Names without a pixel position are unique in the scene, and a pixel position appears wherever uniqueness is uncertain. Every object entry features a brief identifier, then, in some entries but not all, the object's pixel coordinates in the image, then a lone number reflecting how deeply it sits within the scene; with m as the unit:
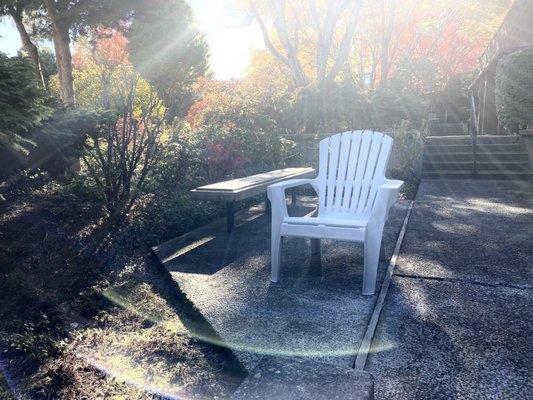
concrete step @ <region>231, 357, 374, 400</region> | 1.65
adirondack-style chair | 2.96
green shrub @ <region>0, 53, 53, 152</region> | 3.24
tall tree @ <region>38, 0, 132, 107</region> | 8.52
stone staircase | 8.50
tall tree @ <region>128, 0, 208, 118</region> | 19.45
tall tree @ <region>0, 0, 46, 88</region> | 9.32
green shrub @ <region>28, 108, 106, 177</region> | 4.54
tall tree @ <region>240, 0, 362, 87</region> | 13.56
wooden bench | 4.38
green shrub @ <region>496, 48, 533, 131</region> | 7.87
